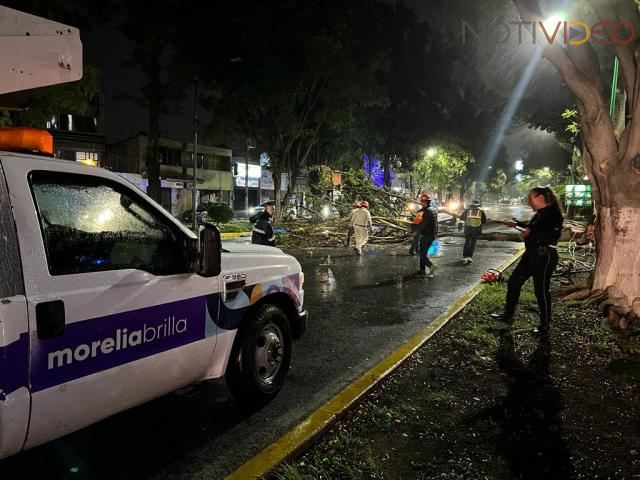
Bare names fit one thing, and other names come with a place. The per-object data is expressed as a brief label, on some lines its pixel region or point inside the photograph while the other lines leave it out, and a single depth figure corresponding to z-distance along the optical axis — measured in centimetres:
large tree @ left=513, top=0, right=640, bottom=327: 596
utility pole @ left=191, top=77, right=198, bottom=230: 2200
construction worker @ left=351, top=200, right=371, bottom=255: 1326
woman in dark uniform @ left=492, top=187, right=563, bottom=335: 564
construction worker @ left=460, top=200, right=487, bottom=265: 1162
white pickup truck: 212
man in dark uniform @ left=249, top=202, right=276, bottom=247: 916
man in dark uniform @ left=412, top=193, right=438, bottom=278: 1030
